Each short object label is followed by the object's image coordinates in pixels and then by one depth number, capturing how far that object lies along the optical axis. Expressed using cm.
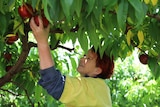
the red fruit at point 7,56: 251
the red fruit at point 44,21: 159
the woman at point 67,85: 169
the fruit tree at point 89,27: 123
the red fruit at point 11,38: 192
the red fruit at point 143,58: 211
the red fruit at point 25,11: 157
